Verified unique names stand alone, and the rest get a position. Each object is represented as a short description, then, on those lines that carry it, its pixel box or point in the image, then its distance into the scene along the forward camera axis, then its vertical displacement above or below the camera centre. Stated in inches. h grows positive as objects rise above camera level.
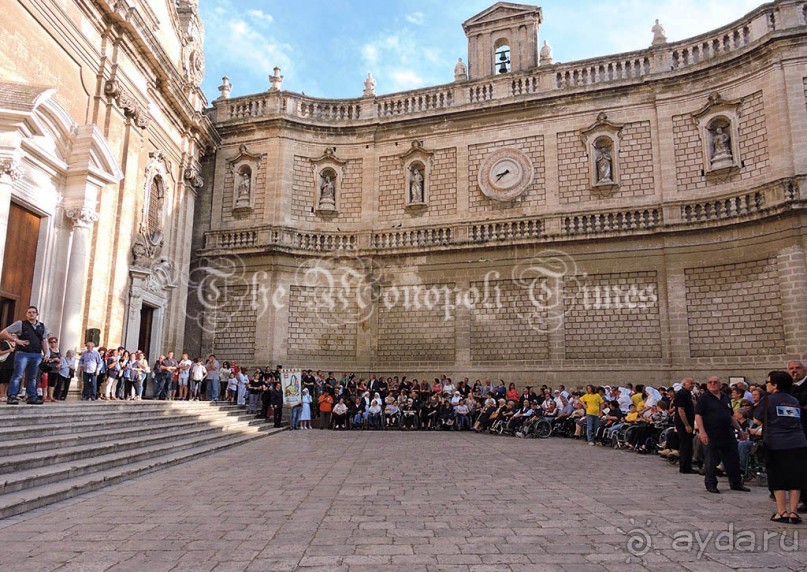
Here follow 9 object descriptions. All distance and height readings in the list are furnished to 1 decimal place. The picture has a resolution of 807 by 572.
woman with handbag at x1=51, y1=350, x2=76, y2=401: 493.4 -9.2
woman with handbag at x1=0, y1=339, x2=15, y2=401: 416.5 +3.1
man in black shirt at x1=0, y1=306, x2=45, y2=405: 396.2 +13.8
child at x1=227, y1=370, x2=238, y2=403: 723.4 -21.1
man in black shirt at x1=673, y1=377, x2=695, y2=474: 371.2 -29.1
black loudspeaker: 582.2 +31.0
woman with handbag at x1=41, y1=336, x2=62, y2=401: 450.0 +3.8
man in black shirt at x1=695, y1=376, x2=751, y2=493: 314.0 -28.2
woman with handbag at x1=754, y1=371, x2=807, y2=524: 239.8 -28.2
